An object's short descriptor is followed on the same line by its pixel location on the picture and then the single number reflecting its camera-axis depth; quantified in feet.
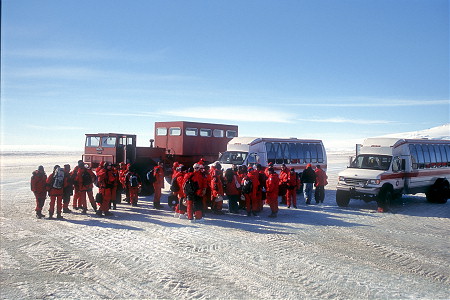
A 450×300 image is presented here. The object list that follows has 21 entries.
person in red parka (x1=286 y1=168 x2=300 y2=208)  47.34
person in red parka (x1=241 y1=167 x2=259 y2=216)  40.22
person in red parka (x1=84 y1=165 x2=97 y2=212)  41.24
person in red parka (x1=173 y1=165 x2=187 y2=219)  38.55
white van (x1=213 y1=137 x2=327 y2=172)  55.67
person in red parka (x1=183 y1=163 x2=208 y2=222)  37.24
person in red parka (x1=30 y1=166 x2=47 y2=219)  37.81
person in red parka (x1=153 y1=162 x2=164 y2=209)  44.73
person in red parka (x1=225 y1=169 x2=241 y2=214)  40.83
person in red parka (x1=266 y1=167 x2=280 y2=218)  40.57
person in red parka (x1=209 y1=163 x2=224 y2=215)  40.57
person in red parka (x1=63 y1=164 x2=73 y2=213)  39.58
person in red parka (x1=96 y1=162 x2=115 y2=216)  39.73
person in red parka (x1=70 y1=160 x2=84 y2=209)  40.56
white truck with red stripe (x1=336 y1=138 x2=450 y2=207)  45.52
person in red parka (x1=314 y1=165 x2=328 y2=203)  49.78
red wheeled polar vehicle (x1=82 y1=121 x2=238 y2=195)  55.77
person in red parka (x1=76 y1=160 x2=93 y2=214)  40.63
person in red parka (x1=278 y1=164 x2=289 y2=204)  47.91
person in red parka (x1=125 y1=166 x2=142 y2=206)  45.73
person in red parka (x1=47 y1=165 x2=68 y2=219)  38.24
